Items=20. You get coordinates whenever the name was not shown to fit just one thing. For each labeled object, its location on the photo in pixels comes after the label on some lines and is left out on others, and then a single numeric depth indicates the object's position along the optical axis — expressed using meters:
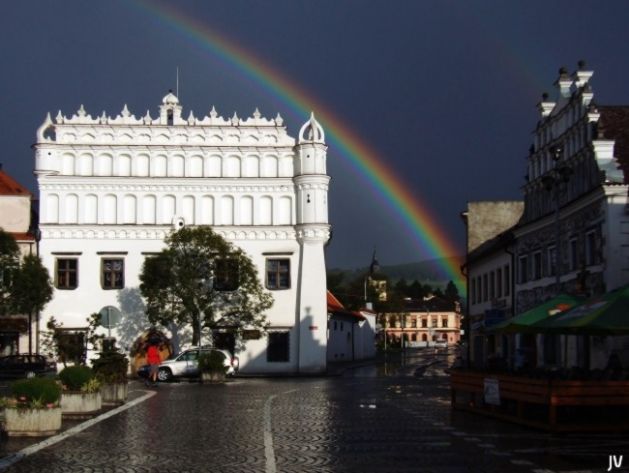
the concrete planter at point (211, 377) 47.06
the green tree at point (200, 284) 55.94
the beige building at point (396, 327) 159.79
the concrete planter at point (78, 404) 25.00
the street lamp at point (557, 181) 30.75
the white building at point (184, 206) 59.75
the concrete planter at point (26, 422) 19.62
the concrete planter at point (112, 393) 29.89
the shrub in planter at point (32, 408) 19.66
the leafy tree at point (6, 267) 55.00
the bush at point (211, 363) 47.09
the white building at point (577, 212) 35.31
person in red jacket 42.72
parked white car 48.84
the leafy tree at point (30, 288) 55.41
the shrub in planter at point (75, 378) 25.50
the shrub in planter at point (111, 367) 30.47
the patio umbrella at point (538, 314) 25.12
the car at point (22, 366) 50.62
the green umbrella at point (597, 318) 20.84
